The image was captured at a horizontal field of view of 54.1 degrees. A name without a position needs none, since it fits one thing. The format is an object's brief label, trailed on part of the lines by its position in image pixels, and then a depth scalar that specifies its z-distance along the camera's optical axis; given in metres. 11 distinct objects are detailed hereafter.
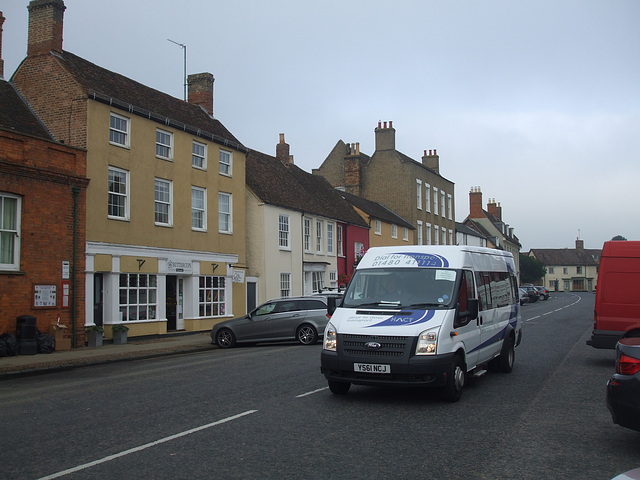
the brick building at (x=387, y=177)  50.09
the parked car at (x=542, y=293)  64.04
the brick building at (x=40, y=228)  17.11
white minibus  8.54
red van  12.64
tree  102.81
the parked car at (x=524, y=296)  53.62
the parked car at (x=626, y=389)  5.85
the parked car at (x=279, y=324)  19.80
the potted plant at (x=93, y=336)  19.28
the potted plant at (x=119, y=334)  20.12
